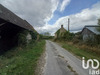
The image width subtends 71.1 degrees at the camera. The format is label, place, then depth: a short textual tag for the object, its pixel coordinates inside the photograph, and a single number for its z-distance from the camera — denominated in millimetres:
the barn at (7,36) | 7359
